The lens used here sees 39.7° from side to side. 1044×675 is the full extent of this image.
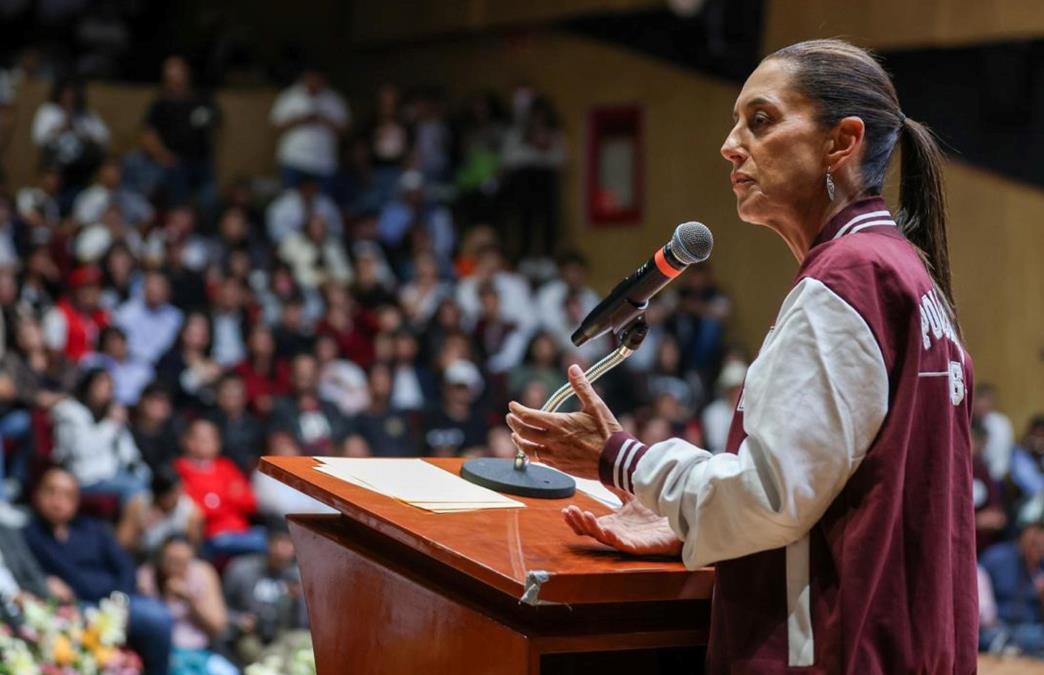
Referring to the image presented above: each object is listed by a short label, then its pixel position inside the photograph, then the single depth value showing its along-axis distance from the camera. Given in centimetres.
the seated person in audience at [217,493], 588
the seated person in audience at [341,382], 727
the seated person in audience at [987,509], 719
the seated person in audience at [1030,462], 751
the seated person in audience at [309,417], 659
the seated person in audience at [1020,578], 679
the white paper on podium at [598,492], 190
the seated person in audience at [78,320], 662
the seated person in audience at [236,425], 641
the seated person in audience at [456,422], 716
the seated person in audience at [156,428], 609
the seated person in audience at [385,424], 700
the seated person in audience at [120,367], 666
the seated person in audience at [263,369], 710
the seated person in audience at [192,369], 680
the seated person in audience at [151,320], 711
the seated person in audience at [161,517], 551
